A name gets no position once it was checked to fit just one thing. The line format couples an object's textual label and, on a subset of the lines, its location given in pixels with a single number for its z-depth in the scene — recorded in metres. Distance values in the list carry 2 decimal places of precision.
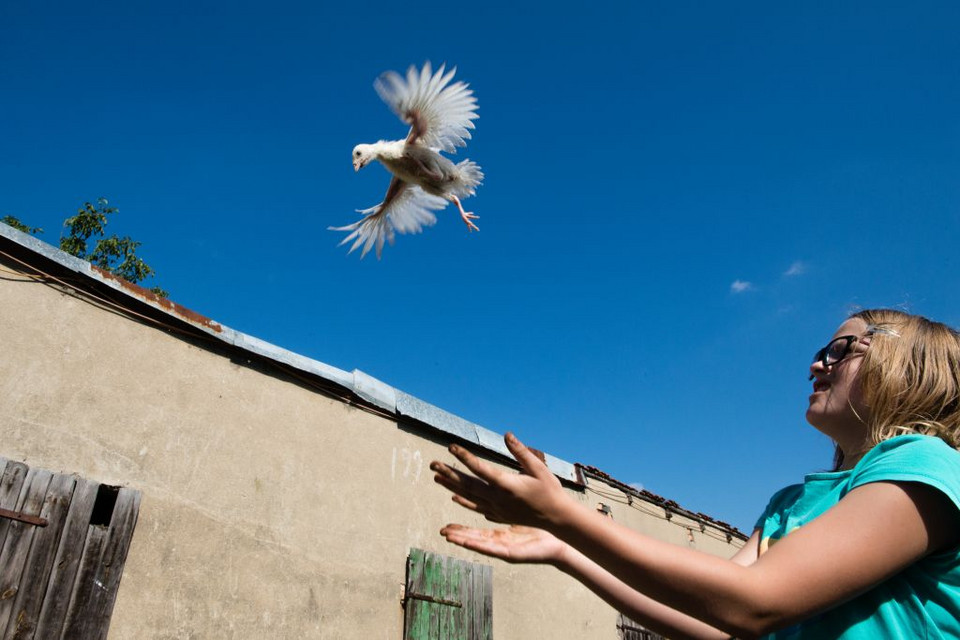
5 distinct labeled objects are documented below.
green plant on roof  13.55
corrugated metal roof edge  5.29
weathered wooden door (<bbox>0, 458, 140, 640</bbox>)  4.35
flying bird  6.45
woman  1.11
